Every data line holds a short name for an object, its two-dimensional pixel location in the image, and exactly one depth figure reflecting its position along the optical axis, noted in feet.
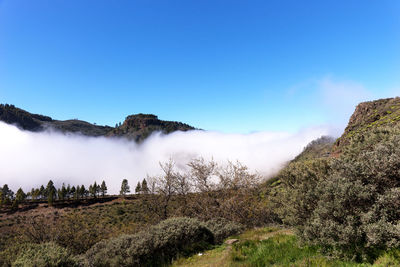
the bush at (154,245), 23.20
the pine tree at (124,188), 339.75
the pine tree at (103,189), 348.71
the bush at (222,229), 31.68
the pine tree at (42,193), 321.52
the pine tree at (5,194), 274.65
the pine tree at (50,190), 305.41
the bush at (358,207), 13.28
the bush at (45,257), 18.51
